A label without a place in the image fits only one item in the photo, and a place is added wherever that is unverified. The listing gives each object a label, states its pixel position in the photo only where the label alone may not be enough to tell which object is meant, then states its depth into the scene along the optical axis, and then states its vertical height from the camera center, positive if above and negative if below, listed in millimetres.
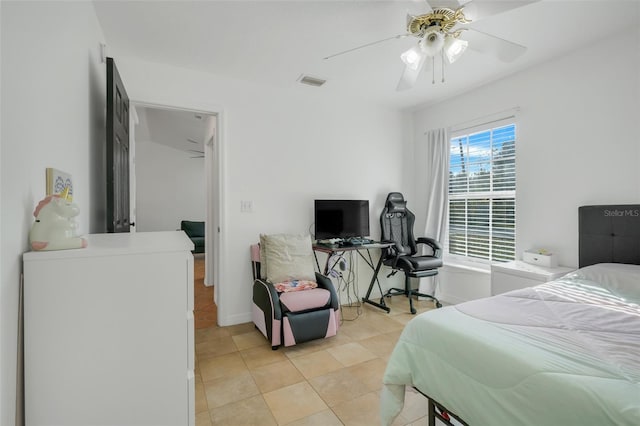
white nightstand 2520 -540
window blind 3232 +215
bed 917 -521
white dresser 964 -422
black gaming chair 3422 -434
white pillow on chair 2805 -437
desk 3037 -589
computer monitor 3381 -68
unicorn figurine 1020 -50
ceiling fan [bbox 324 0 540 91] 1662 +1118
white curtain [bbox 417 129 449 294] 3787 +299
